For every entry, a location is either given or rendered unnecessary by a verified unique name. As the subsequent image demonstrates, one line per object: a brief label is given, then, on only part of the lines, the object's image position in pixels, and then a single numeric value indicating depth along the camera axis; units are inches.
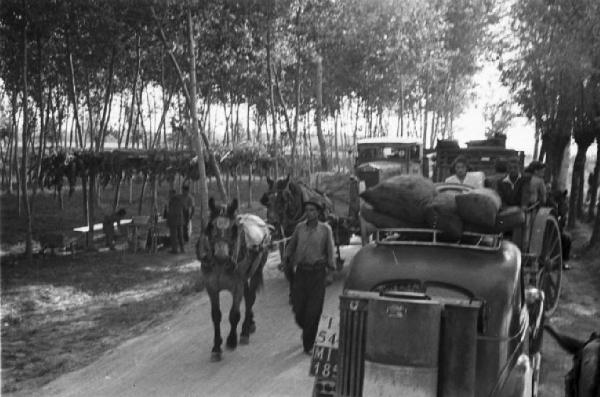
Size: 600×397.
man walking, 350.6
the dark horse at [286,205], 499.5
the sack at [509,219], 214.7
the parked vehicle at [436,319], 173.3
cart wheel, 336.6
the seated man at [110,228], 842.8
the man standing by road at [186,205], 822.5
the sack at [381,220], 219.6
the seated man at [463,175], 428.5
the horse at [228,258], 361.4
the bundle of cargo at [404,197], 215.0
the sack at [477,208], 204.7
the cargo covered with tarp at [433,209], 206.1
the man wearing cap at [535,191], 327.8
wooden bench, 870.9
